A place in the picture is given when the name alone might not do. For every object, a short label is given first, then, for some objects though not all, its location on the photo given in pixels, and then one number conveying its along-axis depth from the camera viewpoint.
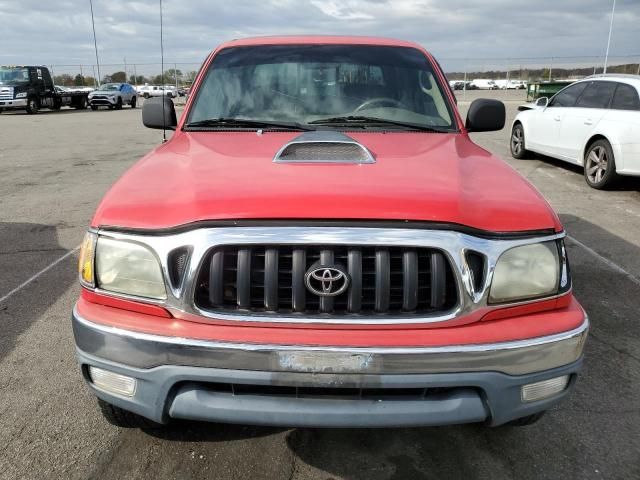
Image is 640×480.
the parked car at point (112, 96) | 31.72
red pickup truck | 1.84
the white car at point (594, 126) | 7.25
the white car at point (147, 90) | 51.50
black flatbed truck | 25.20
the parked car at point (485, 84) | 53.28
